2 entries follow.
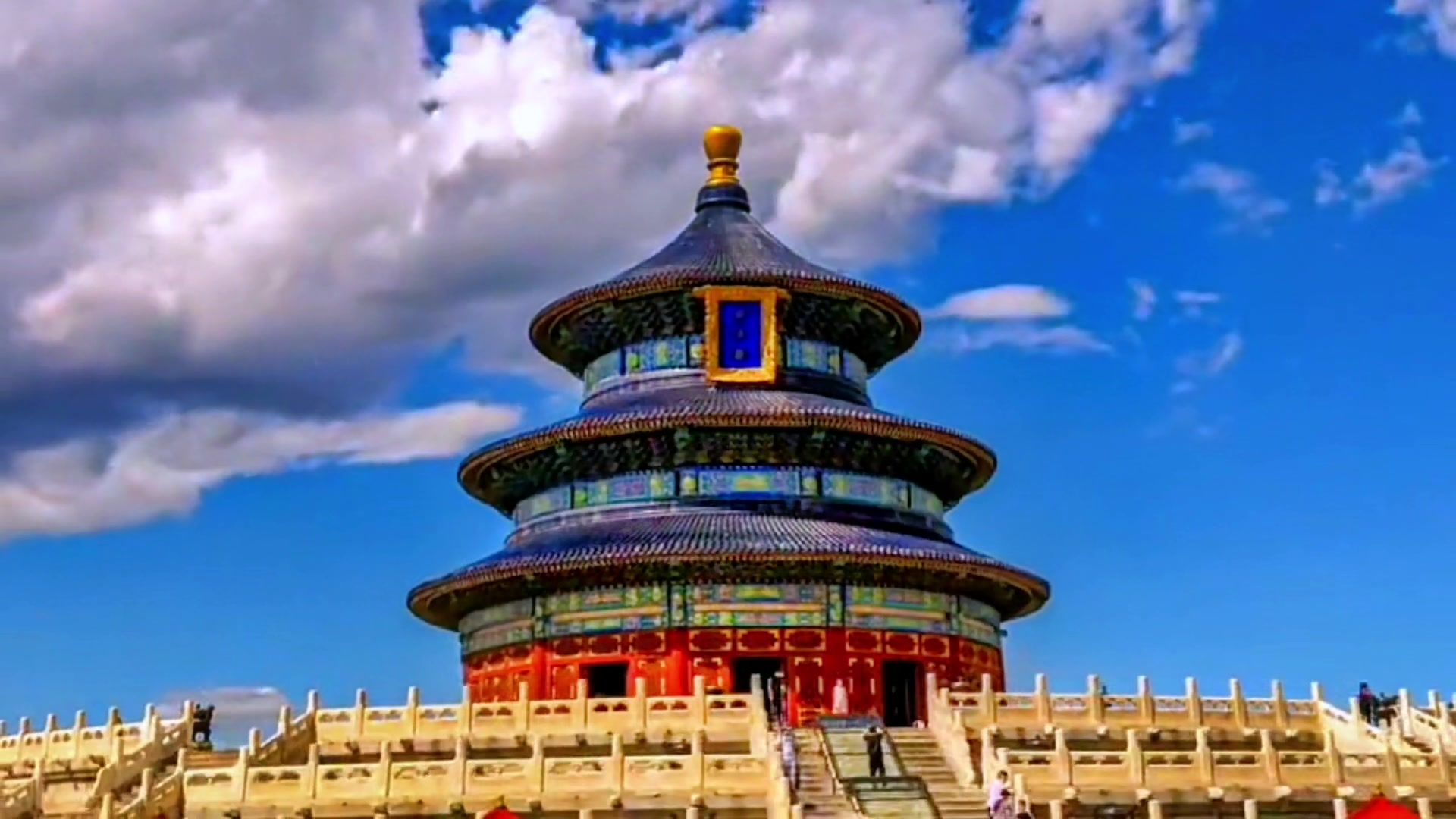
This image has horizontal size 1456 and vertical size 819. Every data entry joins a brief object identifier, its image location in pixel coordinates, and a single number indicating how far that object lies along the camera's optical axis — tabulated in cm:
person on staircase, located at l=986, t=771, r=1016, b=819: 2378
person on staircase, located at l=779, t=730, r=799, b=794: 2681
